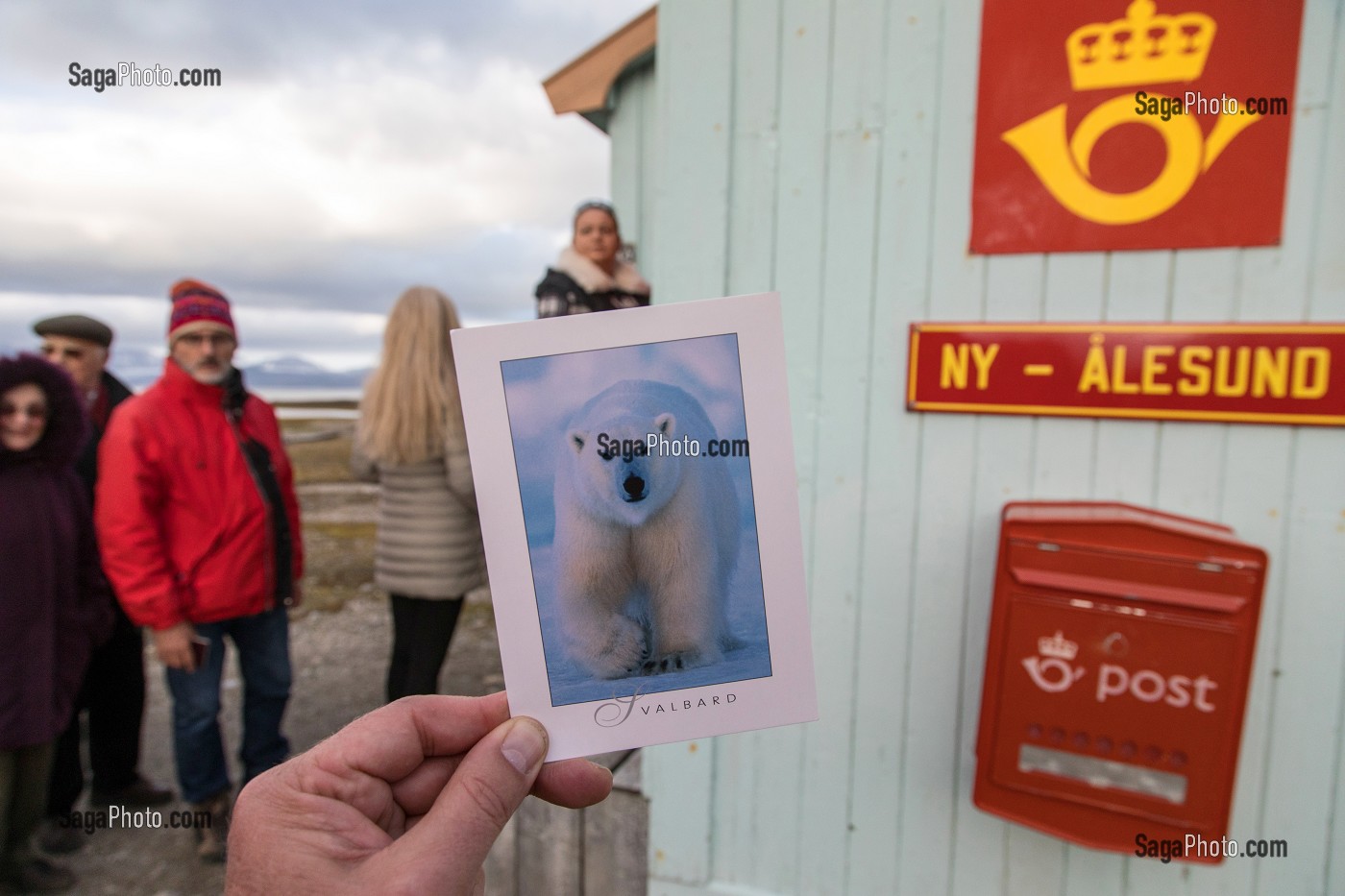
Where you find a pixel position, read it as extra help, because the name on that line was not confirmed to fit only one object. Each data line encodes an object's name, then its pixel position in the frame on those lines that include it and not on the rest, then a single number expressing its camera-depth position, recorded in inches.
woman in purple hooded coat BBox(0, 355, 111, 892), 91.9
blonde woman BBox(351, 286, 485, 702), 112.7
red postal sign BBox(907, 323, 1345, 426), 66.0
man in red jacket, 97.3
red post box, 61.5
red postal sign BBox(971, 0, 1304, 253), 66.0
